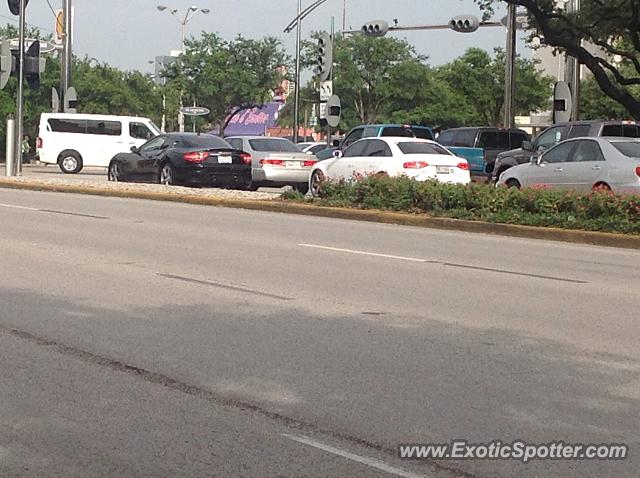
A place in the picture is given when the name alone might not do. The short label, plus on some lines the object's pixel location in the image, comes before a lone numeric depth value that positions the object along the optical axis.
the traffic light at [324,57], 30.89
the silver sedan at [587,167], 19.25
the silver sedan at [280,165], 28.52
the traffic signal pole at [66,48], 45.84
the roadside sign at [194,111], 51.66
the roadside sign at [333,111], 28.92
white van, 42.22
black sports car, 27.48
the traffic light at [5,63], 30.52
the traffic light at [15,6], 31.56
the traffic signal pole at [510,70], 33.31
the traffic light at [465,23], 39.59
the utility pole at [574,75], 32.84
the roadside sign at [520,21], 38.06
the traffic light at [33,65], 31.67
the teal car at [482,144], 30.11
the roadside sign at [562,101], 29.60
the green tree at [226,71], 66.19
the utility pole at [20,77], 30.66
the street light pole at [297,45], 43.03
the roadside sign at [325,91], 29.59
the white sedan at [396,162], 22.81
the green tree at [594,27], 30.59
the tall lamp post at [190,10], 65.20
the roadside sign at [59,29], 49.88
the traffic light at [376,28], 41.69
